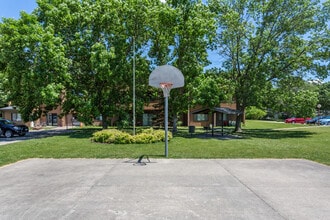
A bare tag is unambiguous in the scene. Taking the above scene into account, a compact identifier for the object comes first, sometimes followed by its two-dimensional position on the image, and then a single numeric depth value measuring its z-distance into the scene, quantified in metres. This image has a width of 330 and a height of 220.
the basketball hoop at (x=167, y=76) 11.46
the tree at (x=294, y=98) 22.19
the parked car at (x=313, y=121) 42.31
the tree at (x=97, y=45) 18.88
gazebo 20.51
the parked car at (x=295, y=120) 44.31
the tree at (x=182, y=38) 19.44
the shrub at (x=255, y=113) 54.08
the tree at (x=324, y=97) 55.47
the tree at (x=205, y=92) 18.94
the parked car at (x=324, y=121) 40.59
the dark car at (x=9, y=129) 18.95
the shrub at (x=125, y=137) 13.88
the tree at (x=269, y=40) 20.81
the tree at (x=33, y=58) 16.56
